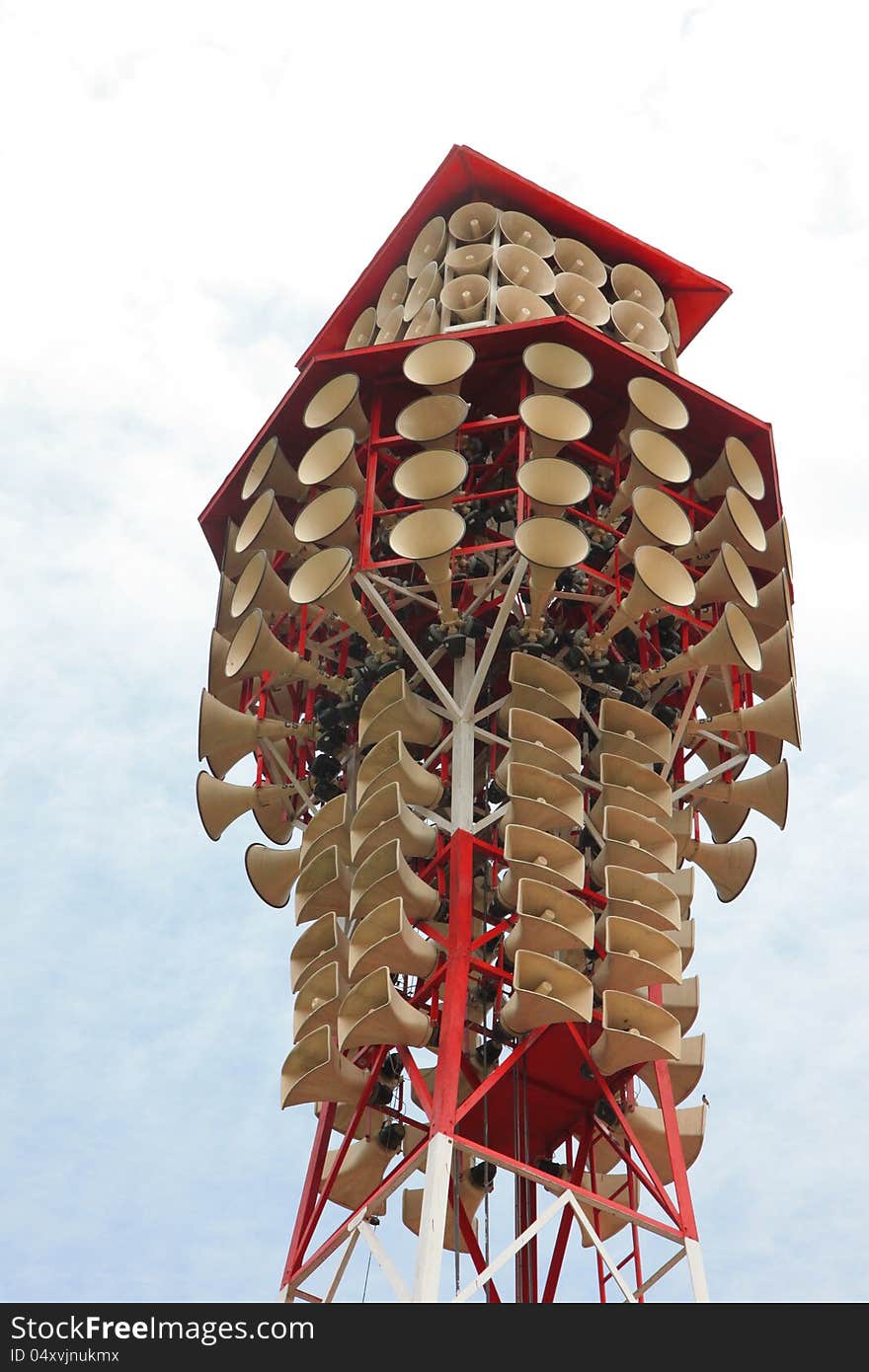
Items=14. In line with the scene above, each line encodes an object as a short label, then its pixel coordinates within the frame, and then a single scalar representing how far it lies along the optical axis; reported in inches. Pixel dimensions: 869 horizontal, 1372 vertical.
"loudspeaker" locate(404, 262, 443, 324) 1106.7
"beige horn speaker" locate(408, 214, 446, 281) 1139.9
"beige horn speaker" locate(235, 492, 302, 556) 1034.7
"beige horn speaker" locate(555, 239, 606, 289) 1131.9
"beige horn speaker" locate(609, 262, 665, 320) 1141.7
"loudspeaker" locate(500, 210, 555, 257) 1124.5
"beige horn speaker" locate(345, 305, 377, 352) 1160.2
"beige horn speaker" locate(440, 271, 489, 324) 1080.8
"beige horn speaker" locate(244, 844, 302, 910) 1067.9
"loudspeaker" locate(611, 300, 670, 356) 1111.6
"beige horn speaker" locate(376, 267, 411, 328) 1153.4
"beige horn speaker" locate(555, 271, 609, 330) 1106.1
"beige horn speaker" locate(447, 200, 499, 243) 1130.7
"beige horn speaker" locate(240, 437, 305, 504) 1060.5
